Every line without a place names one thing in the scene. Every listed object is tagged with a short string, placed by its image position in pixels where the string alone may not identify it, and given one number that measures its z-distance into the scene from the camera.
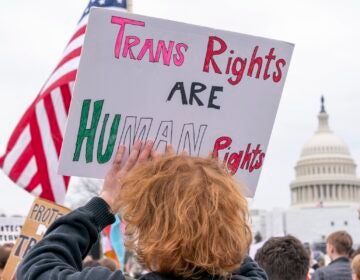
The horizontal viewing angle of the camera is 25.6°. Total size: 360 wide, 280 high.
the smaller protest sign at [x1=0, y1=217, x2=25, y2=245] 10.84
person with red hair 2.04
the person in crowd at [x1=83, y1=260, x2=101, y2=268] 5.72
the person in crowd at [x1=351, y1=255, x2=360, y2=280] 5.00
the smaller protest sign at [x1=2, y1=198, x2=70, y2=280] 5.47
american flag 5.68
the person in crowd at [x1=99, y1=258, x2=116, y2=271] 6.57
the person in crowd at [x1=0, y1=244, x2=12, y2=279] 6.39
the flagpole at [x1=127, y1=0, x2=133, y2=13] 5.89
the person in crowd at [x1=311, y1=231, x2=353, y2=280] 6.74
